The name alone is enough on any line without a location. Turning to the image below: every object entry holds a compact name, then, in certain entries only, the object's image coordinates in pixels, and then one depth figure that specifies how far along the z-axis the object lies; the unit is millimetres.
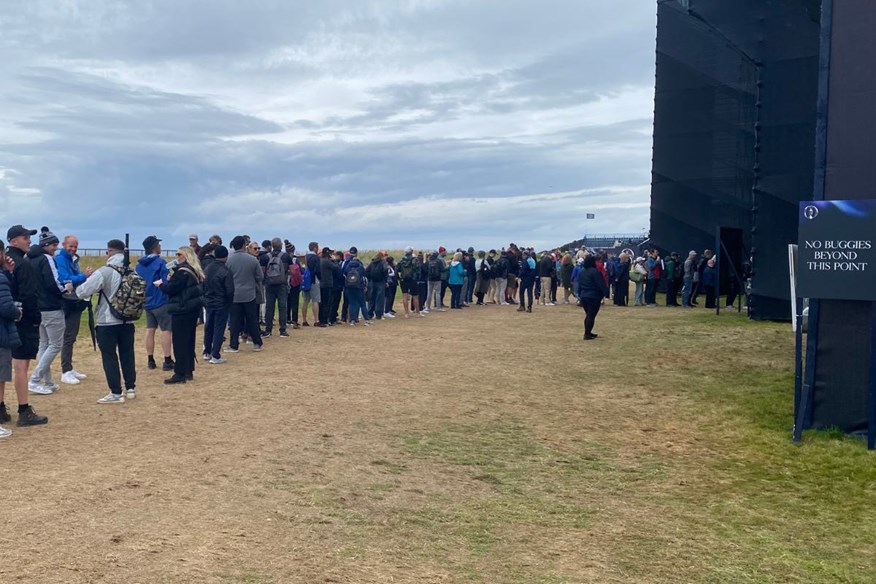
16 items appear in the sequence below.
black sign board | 7586
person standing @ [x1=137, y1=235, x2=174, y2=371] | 10430
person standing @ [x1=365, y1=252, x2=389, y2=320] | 19359
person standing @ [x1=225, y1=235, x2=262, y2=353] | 13375
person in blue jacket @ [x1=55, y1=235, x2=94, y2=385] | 10016
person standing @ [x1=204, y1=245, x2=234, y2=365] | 12141
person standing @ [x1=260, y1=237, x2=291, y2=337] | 15602
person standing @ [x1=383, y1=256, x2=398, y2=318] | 20734
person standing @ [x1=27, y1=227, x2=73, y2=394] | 8703
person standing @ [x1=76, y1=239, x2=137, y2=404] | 8727
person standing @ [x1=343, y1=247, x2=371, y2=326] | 17906
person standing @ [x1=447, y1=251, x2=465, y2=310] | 23719
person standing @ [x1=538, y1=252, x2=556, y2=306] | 24938
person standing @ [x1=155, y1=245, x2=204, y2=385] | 10266
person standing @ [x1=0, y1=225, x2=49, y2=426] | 7828
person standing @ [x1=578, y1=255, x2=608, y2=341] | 15414
